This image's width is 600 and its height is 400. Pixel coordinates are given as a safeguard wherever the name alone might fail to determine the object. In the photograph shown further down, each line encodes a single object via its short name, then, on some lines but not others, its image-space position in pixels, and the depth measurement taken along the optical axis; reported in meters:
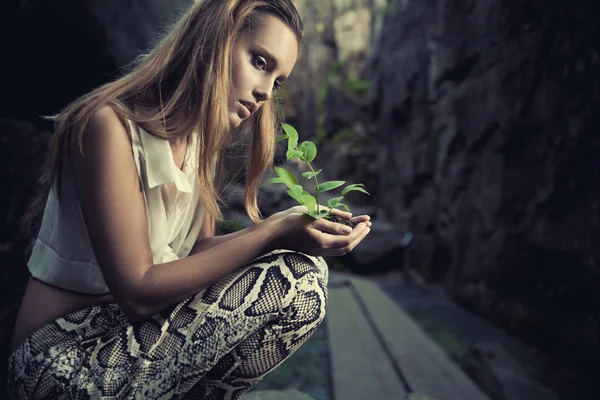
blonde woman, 1.10
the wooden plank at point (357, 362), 1.91
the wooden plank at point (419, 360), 2.00
